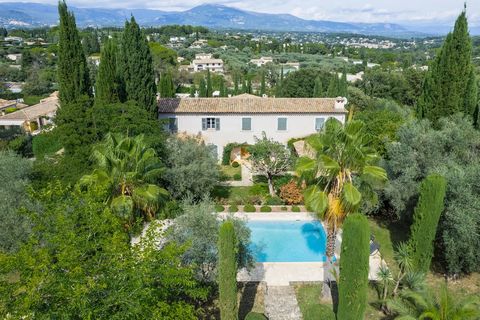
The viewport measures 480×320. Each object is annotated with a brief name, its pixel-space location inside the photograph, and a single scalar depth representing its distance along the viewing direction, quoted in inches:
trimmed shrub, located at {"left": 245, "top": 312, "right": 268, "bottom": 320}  500.1
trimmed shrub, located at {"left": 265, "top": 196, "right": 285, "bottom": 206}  951.6
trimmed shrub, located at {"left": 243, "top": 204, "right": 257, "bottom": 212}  913.5
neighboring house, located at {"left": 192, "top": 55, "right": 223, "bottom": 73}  4426.7
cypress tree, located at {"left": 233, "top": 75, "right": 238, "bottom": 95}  2456.9
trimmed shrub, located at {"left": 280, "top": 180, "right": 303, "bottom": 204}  944.9
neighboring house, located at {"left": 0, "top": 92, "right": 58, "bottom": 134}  1748.3
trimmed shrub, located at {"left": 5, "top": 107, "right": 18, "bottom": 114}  2044.3
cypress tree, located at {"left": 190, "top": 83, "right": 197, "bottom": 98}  2349.9
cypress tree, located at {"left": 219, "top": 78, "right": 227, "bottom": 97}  2352.9
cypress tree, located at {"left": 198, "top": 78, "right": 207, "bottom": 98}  2288.4
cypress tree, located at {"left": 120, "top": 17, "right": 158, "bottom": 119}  1076.7
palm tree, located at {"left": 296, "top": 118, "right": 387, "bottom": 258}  515.2
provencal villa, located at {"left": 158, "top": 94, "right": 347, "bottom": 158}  1229.1
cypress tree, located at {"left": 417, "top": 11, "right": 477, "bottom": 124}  933.2
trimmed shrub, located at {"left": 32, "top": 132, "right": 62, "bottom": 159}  1346.0
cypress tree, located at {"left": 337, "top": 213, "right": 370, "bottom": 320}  456.8
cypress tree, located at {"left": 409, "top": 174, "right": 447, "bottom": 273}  580.7
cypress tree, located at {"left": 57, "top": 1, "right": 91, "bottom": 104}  932.6
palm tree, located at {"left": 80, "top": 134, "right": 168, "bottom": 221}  565.6
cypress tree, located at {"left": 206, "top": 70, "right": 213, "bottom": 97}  2302.9
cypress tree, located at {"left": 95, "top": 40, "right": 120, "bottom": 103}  1015.0
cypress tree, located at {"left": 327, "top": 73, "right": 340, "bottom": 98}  1932.8
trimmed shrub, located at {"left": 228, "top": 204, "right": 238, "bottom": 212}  904.9
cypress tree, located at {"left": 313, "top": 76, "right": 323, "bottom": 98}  1980.8
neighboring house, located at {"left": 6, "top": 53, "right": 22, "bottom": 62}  4561.0
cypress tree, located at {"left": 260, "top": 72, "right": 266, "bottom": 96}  2453.2
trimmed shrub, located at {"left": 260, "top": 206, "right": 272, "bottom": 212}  911.0
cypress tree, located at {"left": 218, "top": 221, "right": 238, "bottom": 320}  461.1
